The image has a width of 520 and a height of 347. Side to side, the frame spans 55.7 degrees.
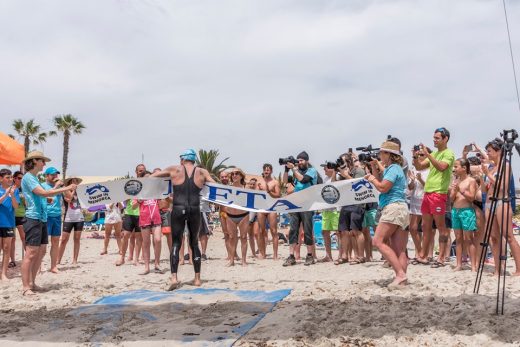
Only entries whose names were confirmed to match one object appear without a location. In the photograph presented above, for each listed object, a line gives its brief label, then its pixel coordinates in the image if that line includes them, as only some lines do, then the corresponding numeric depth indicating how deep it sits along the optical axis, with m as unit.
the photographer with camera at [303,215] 9.29
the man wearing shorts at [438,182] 7.48
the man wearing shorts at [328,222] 9.71
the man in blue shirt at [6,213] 8.32
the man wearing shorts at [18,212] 9.51
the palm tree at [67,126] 47.72
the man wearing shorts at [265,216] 9.89
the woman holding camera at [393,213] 6.17
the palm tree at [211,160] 41.72
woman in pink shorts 8.98
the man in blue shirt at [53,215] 8.65
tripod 4.82
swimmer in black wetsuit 7.08
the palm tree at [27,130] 44.16
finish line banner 8.39
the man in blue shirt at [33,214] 6.72
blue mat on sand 4.70
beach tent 9.59
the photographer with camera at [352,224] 8.97
